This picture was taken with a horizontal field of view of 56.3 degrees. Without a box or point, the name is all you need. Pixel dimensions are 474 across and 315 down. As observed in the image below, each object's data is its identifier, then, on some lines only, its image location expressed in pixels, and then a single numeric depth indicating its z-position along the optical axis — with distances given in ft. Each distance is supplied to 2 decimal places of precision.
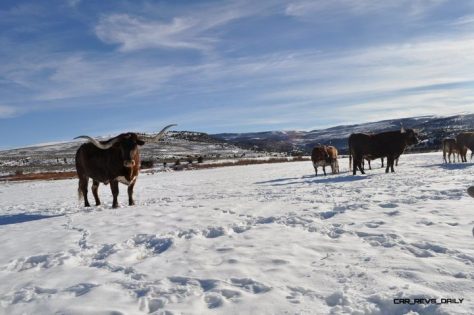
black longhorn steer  41.81
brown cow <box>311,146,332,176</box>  78.95
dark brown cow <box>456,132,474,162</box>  85.46
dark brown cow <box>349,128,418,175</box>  72.02
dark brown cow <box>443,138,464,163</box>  87.35
